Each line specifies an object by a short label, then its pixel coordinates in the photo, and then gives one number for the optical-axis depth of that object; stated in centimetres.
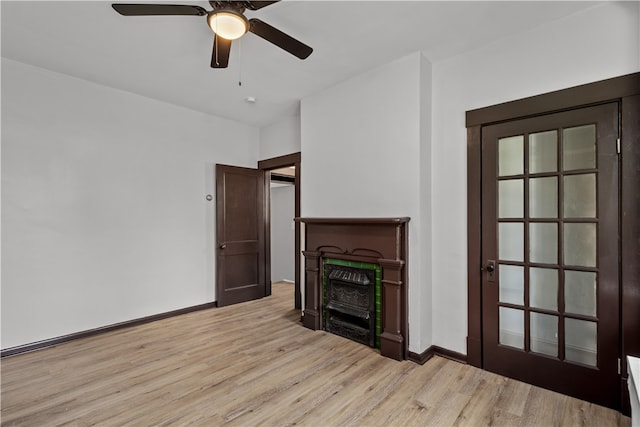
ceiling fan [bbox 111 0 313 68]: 188
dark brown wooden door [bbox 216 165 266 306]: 476
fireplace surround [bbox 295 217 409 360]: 300
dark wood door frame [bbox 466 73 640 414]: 212
